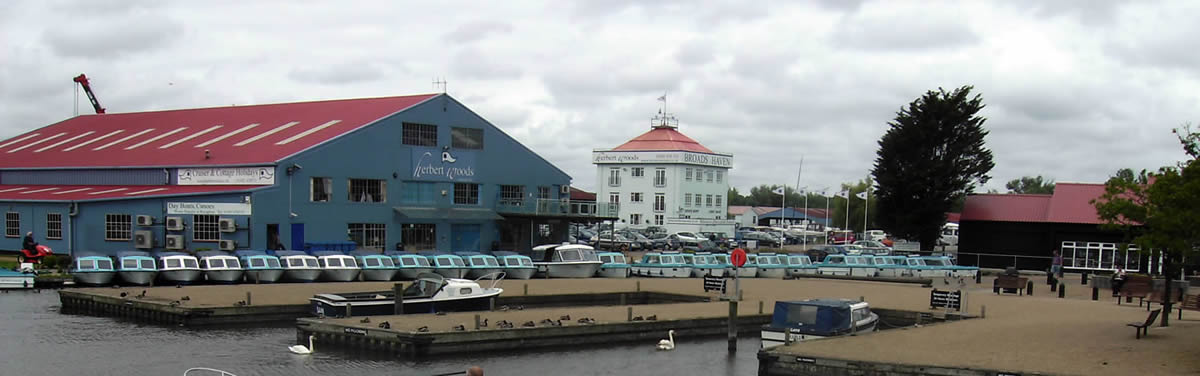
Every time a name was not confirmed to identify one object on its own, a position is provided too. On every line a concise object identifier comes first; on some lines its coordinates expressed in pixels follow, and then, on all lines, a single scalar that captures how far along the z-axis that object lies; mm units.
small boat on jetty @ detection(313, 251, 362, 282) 45094
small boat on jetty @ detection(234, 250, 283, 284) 43500
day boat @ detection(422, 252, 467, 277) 48031
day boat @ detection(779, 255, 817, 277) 56350
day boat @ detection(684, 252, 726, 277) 53281
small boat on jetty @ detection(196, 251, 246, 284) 42625
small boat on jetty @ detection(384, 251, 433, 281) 47375
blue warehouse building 50500
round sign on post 34062
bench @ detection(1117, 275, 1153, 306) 37719
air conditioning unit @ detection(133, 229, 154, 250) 49062
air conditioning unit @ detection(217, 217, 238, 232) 49688
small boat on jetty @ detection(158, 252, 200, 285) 41719
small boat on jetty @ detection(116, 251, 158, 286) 40969
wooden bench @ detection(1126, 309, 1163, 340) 25906
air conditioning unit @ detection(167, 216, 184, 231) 49562
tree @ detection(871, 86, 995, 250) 69000
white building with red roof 98875
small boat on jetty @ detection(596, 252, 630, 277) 52875
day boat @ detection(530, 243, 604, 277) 51438
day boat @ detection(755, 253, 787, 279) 55719
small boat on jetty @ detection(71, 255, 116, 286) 40281
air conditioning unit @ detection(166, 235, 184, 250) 49219
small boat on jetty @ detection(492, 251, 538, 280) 49906
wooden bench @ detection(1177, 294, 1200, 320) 29453
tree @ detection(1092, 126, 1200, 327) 23558
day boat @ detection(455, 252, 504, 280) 48750
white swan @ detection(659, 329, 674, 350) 30359
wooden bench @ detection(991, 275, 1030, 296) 43719
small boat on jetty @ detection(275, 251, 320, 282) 44375
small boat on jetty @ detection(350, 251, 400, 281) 46375
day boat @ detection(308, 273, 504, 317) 32406
